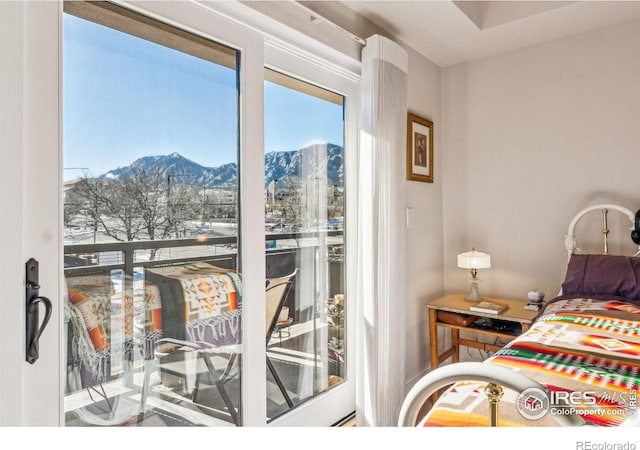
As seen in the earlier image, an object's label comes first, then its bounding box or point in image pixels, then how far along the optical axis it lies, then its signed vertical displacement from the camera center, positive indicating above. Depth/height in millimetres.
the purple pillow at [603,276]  2041 -281
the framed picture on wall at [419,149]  2711 +538
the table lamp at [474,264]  2670 -265
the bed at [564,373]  705 -412
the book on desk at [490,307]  2490 -529
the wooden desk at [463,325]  2445 -645
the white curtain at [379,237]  2205 -67
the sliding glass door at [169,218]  1229 +32
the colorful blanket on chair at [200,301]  1523 -304
